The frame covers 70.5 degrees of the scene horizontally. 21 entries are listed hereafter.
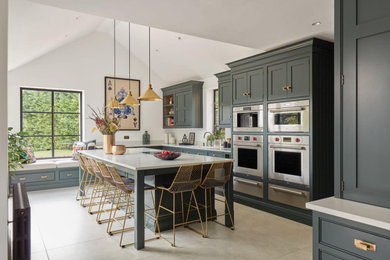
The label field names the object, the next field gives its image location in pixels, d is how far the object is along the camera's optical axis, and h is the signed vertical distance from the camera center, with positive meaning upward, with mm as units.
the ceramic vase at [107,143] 4996 -219
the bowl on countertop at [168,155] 3848 -349
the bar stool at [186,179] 3344 -601
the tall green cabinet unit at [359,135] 1794 -29
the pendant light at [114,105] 5243 +495
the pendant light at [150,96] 4397 +557
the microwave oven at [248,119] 4664 +221
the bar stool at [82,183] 5016 -1060
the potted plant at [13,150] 2516 -182
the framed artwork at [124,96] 7766 +1013
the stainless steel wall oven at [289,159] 3967 -419
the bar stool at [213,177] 3611 -623
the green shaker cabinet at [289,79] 3972 +781
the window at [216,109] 6887 +539
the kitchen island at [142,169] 3215 -472
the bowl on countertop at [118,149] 4801 -316
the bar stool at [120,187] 3469 -732
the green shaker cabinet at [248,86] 4629 +783
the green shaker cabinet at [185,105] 7176 +721
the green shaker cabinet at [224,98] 5871 +723
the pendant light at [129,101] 4855 +528
